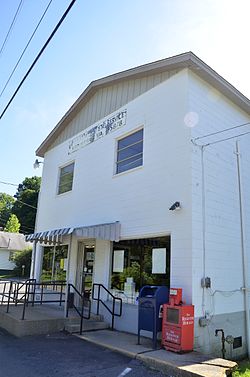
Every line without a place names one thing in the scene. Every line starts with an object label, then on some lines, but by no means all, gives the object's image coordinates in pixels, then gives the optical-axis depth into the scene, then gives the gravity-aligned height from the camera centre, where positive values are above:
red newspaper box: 6.80 -1.03
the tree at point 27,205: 49.50 +8.86
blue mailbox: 7.29 -0.80
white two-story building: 8.05 +2.08
